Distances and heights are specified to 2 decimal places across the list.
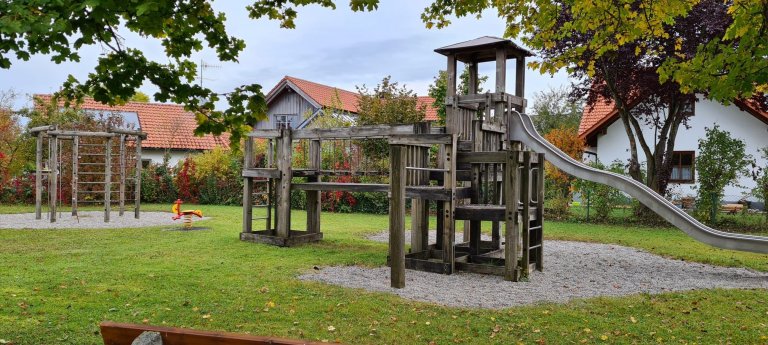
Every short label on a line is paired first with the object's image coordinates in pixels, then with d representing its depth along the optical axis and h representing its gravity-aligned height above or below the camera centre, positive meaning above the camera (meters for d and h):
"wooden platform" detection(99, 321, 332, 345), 2.90 -0.75
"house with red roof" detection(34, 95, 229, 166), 33.79 +3.15
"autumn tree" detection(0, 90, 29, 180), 24.05 +1.59
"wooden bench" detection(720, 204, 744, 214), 20.02 -0.50
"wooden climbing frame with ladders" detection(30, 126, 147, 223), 16.28 +0.63
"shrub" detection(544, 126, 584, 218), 20.25 +0.35
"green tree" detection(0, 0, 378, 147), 3.85 +0.98
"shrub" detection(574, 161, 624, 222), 19.34 -0.14
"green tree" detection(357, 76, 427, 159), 24.69 +3.35
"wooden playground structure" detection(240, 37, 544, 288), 8.80 +0.17
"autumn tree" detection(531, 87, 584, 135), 43.53 +5.93
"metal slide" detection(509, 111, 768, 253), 9.55 +0.04
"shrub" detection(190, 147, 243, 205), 24.64 +0.36
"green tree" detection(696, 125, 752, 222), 17.62 +0.74
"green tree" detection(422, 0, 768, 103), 5.05 +2.12
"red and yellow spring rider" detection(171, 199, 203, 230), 14.69 -0.74
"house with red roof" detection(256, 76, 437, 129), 34.16 +4.99
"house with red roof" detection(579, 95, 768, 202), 23.47 +2.43
